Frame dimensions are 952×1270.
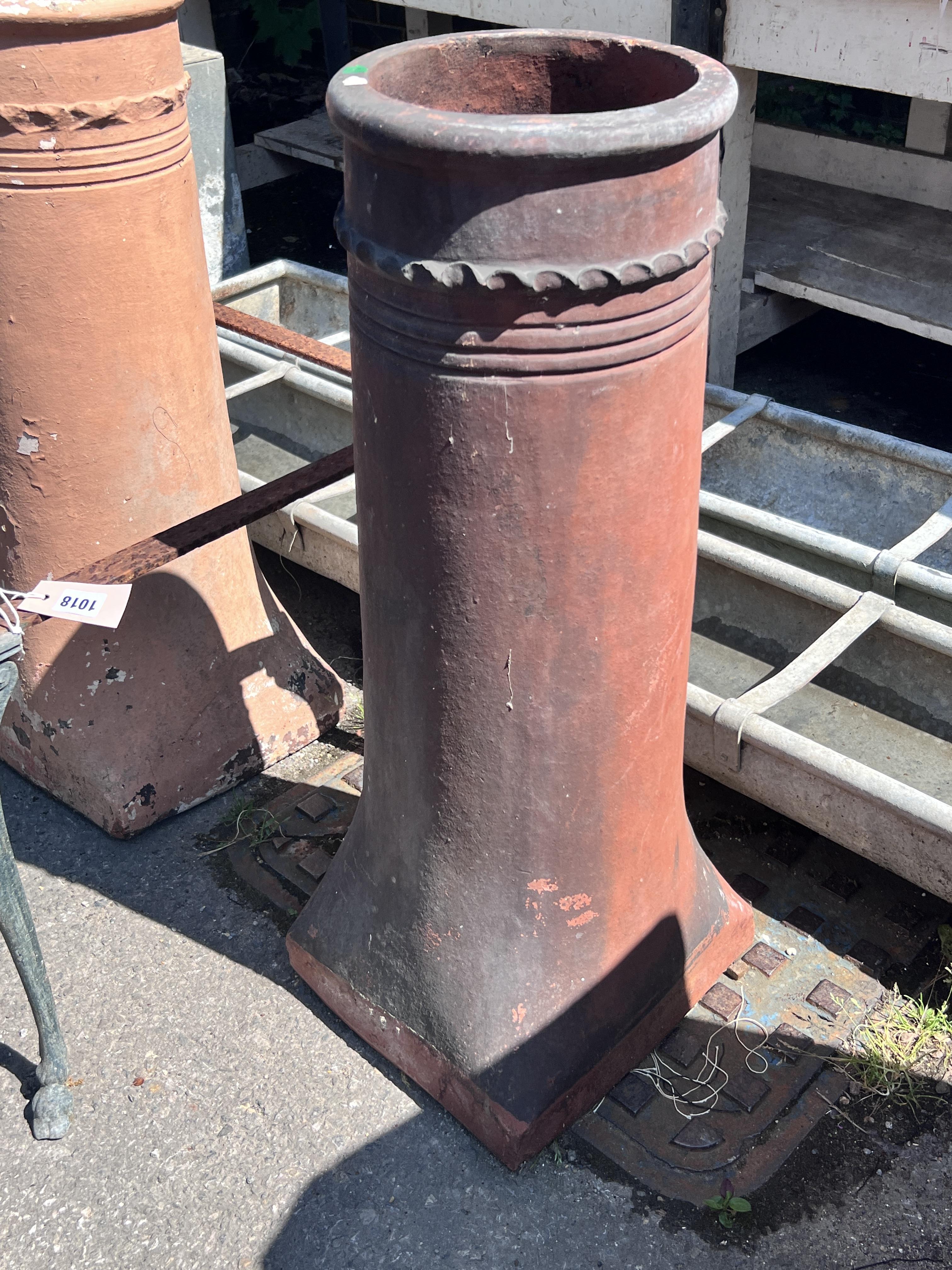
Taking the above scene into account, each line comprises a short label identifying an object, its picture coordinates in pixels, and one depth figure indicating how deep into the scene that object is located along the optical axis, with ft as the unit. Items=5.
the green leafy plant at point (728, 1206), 8.38
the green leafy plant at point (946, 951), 10.11
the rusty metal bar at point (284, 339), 11.19
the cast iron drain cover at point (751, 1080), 8.75
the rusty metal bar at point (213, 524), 8.72
